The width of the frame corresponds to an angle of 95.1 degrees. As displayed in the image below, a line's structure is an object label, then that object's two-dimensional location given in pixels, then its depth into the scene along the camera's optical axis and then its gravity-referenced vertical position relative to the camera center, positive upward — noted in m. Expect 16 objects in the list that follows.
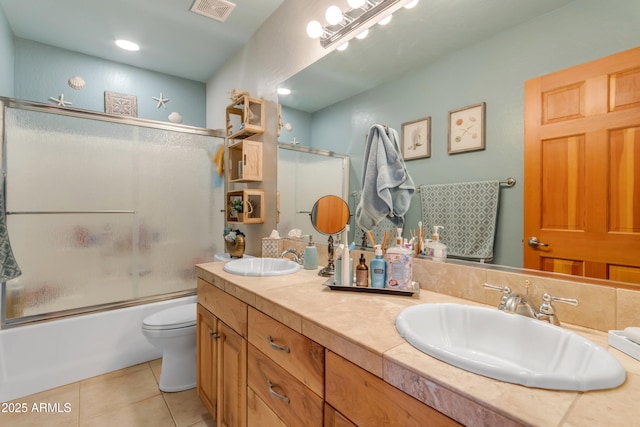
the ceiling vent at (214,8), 1.90 +1.36
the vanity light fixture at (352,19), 1.30 +0.93
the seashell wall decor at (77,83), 2.51 +1.11
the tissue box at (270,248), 1.85 -0.23
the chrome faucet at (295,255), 1.69 -0.26
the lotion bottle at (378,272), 1.09 -0.22
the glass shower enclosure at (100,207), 1.88 +0.03
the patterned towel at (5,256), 1.75 -0.28
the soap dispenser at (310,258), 1.53 -0.24
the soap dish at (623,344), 0.62 -0.29
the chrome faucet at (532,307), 0.78 -0.26
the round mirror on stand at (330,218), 1.44 -0.03
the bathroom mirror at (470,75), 0.85 +0.50
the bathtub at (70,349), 1.74 -0.91
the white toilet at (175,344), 1.71 -0.80
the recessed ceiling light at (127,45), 2.37 +1.37
